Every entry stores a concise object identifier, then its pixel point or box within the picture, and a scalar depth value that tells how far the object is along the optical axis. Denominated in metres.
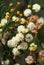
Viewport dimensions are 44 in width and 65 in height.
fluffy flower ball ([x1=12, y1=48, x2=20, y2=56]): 0.95
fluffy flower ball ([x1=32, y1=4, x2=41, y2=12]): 1.00
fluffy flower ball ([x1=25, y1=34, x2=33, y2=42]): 0.94
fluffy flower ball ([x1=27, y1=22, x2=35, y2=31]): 0.94
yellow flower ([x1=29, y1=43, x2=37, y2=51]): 0.91
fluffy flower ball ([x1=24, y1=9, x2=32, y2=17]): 1.00
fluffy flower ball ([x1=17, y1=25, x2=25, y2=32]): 0.96
